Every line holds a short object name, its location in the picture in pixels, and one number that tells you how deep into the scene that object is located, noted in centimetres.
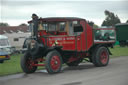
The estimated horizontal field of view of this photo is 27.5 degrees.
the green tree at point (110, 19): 6909
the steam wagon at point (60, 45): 1147
